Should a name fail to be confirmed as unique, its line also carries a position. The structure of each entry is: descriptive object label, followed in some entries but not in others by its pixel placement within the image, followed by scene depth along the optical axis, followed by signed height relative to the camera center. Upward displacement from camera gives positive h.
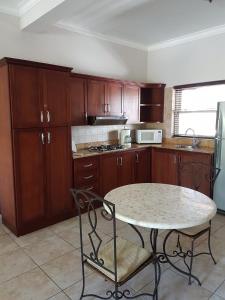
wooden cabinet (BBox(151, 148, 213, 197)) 3.67 -0.78
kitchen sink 4.03 -0.44
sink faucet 4.16 -0.36
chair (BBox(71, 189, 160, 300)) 1.58 -0.98
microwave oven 4.61 -0.28
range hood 3.70 +0.03
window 4.05 +0.25
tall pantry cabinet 2.71 -0.27
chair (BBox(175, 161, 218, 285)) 3.60 -0.84
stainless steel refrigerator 3.38 -0.49
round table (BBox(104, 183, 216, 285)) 1.62 -0.66
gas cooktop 3.84 -0.43
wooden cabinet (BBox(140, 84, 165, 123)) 4.67 +0.36
